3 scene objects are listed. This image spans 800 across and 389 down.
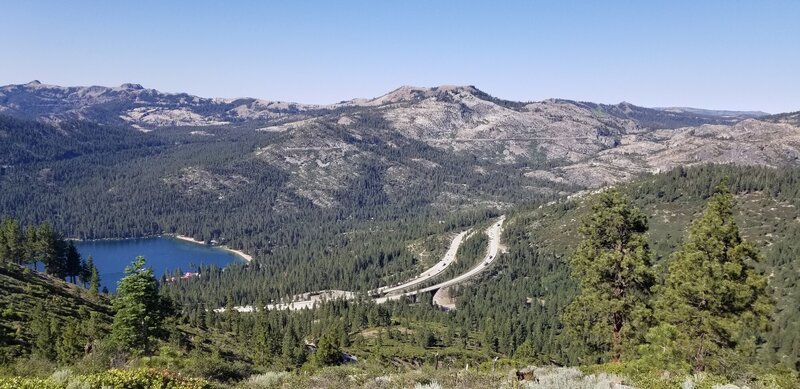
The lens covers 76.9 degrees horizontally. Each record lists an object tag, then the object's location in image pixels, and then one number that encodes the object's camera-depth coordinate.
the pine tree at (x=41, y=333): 50.22
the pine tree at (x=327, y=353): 72.88
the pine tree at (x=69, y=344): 49.28
